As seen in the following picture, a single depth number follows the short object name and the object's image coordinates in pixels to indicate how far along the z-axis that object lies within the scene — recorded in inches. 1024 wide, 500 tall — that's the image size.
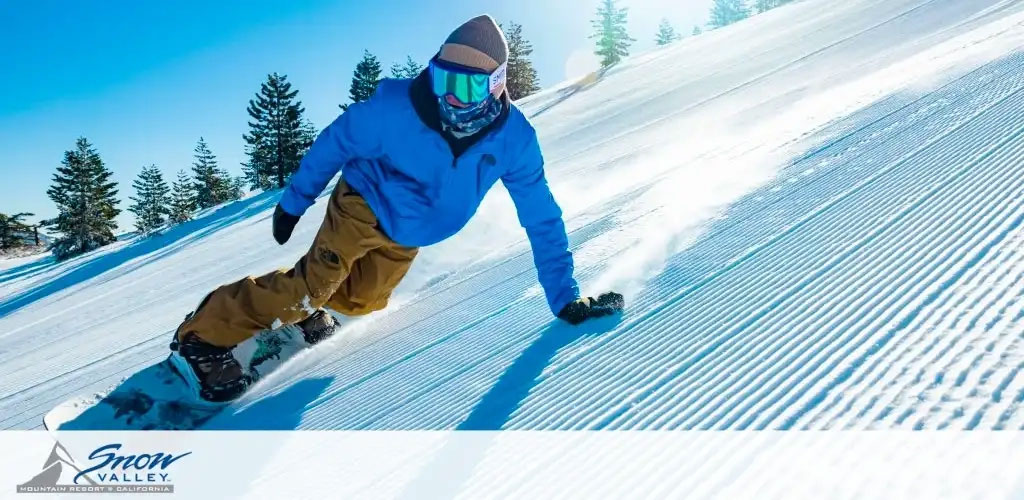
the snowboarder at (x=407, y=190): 95.0
